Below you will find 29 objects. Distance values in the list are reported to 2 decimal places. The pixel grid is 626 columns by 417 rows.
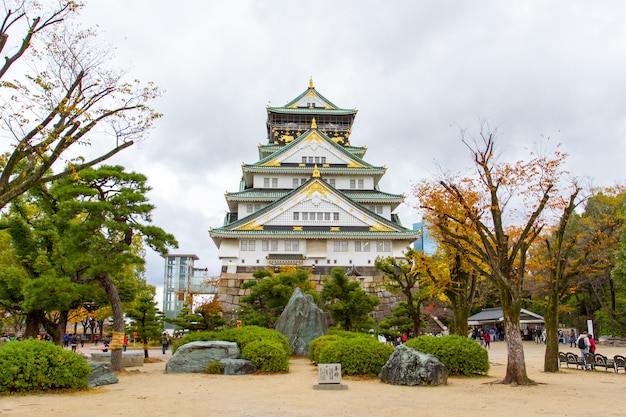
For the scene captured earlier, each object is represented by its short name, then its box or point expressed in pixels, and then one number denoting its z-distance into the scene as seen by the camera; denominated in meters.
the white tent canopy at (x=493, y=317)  41.37
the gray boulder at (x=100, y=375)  14.52
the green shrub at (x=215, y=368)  17.62
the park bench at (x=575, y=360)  19.14
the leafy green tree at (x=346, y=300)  26.61
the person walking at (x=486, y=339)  32.19
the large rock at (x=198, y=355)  18.03
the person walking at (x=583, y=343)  21.40
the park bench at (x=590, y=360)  18.53
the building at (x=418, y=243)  114.68
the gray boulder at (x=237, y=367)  17.28
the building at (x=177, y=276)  84.50
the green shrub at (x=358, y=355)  16.19
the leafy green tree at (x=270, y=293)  28.58
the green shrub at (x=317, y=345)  19.78
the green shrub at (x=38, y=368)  12.27
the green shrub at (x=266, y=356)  17.59
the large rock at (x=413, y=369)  14.25
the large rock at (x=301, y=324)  25.34
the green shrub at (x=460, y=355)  16.30
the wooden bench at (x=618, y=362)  17.93
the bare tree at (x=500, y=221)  14.51
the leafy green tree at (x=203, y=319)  28.18
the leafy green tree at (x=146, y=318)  26.38
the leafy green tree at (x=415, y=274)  21.81
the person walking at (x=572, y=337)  33.41
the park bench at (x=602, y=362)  18.45
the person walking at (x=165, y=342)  32.70
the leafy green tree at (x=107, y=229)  18.00
